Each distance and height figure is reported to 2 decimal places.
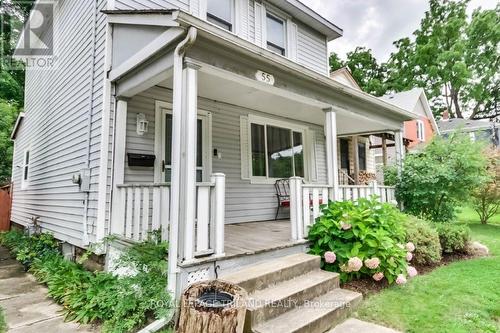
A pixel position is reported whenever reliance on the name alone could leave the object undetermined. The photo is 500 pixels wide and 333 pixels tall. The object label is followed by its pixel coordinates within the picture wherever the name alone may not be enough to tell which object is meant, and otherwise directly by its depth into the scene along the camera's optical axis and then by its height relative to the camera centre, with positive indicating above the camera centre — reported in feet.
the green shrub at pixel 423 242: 16.19 -2.78
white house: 10.44 +3.97
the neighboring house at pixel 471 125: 71.00 +16.11
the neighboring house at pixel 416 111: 60.49 +16.39
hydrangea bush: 12.90 -2.25
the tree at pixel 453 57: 72.95 +33.22
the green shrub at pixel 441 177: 20.34 +0.85
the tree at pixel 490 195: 31.36 -0.62
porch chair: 22.82 -0.09
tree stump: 7.75 -3.15
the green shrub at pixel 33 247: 18.81 -3.48
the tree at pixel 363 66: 87.35 +36.17
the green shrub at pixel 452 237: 18.67 -2.93
